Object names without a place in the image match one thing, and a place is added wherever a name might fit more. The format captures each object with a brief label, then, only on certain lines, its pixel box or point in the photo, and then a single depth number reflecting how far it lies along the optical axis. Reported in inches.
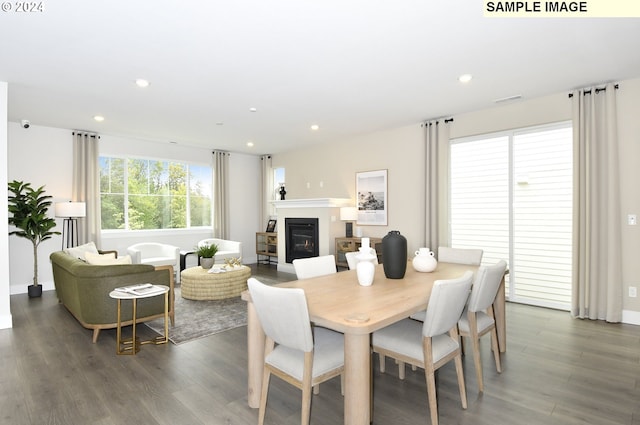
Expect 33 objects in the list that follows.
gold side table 123.3
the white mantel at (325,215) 263.6
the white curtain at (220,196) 310.0
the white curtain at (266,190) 341.1
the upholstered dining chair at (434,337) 77.6
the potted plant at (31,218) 202.4
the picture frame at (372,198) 247.3
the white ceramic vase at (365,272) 98.7
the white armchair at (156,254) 223.9
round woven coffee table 193.2
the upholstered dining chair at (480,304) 94.9
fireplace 275.4
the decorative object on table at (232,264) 211.2
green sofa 136.5
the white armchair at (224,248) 265.1
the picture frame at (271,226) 334.6
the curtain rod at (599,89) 155.7
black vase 107.4
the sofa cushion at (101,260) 155.5
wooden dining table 67.5
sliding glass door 174.7
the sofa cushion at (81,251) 183.5
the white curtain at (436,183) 212.5
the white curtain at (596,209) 154.6
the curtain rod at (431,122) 211.1
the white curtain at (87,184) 237.0
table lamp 258.1
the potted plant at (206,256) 210.4
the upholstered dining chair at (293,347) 69.7
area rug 143.7
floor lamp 215.8
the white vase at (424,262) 119.2
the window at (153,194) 261.1
